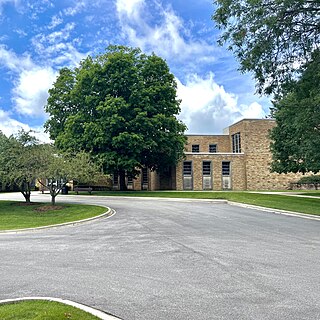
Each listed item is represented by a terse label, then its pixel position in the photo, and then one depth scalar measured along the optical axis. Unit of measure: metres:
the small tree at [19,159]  21.17
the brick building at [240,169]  41.66
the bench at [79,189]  38.66
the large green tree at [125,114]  33.16
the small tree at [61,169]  21.02
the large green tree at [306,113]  15.46
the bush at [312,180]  40.33
